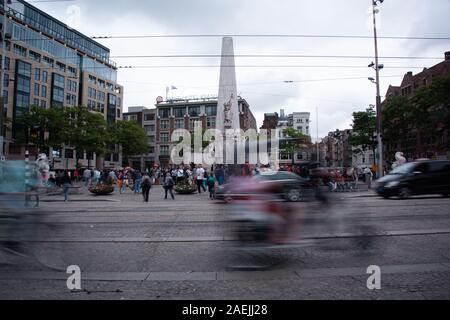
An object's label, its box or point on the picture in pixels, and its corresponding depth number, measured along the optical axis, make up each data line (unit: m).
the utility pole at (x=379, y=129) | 25.12
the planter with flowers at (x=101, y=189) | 21.44
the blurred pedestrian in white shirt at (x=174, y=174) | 27.36
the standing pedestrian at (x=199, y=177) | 22.16
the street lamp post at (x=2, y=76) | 21.23
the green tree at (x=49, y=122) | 47.55
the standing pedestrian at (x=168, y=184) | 18.82
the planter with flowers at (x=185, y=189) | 21.47
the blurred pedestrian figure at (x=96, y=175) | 28.13
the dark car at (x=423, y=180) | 14.33
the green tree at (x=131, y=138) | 69.56
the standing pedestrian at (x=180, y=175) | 25.83
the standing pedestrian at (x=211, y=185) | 18.72
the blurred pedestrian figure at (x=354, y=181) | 21.63
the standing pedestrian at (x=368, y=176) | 23.59
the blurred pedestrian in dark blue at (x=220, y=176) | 23.16
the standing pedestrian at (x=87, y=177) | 27.91
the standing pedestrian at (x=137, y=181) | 23.73
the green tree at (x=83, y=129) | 48.10
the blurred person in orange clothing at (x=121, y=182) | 24.49
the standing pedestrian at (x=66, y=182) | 18.36
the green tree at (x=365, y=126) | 49.50
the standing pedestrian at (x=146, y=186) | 17.52
